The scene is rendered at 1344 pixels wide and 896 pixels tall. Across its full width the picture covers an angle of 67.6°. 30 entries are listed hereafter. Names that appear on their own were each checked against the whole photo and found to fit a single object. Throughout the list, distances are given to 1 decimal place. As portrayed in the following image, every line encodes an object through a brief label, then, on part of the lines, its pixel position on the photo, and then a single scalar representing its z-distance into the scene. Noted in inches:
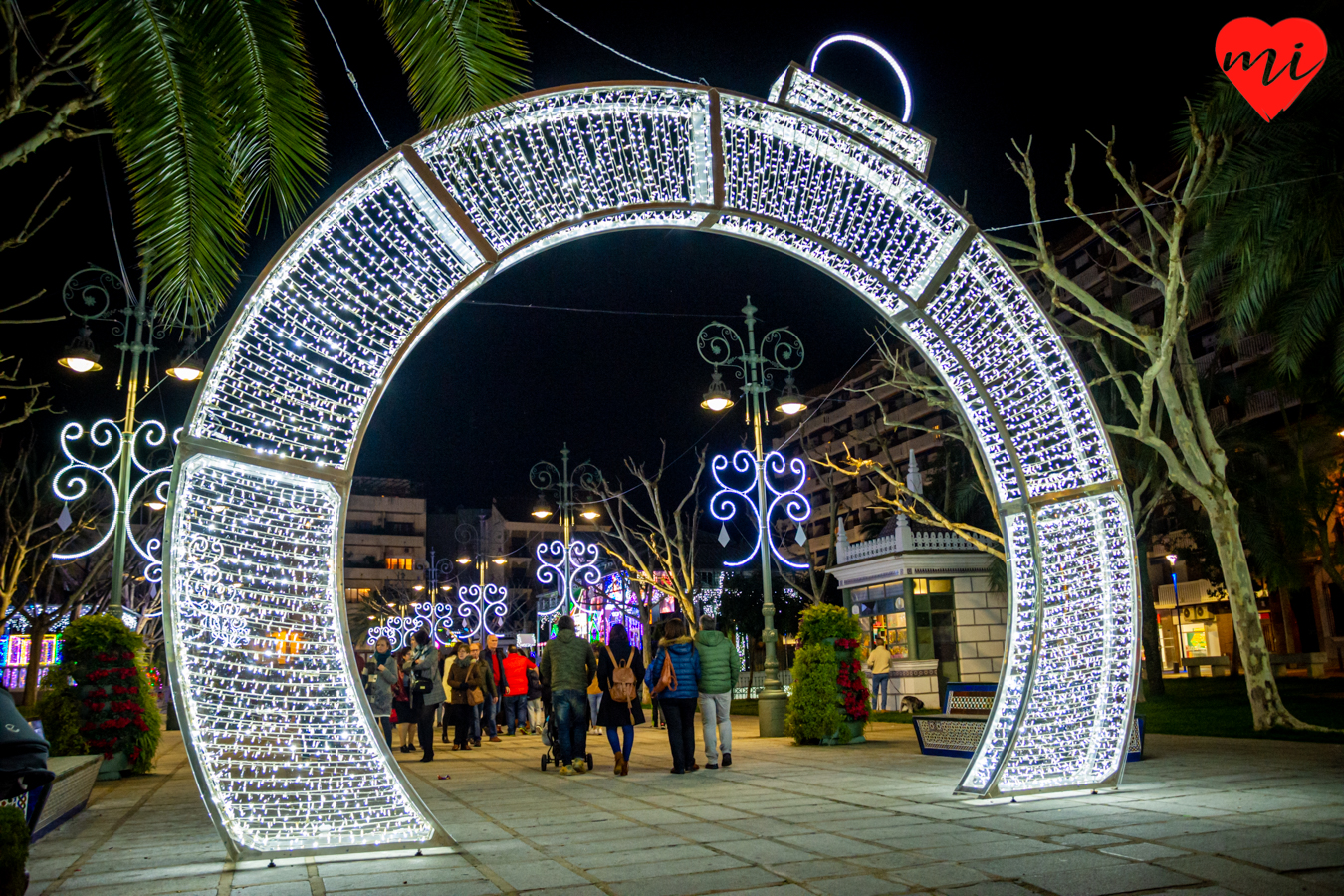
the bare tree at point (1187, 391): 514.3
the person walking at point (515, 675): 708.0
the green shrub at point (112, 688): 481.7
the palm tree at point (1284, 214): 487.5
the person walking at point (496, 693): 709.9
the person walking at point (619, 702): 444.1
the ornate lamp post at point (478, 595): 1498.2
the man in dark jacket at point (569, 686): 436.8
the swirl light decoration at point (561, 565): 1139.6
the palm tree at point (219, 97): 225.8
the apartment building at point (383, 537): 3617.1
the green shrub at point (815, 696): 550.3
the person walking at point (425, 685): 557.3
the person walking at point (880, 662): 757.3
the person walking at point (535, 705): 738.8
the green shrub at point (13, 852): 156.6
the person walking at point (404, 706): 592.4
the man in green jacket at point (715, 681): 445.4
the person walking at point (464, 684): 621.3
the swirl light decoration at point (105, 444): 498.5
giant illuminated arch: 232.1
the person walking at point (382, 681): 554.9
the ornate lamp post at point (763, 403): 642.8
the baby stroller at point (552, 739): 465.4
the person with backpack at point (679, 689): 431.2
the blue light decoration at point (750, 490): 751.7
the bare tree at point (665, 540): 1104.8
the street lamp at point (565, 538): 1025.5
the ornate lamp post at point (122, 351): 495.2
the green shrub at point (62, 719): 467.5
